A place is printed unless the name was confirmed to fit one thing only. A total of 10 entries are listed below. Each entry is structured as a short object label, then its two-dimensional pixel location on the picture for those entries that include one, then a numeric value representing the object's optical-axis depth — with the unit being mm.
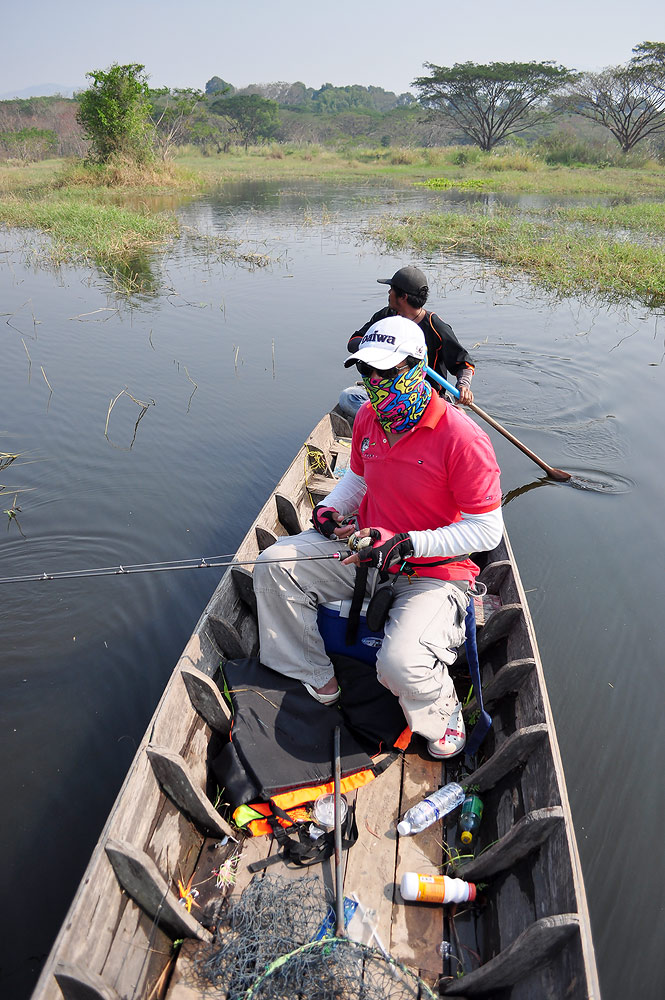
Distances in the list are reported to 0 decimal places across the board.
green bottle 2959
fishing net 2260
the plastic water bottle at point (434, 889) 2646
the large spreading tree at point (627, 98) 40781
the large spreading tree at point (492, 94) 45719
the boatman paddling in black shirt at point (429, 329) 5289
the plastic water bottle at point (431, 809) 2961
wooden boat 2125
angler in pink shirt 3109
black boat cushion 3125
